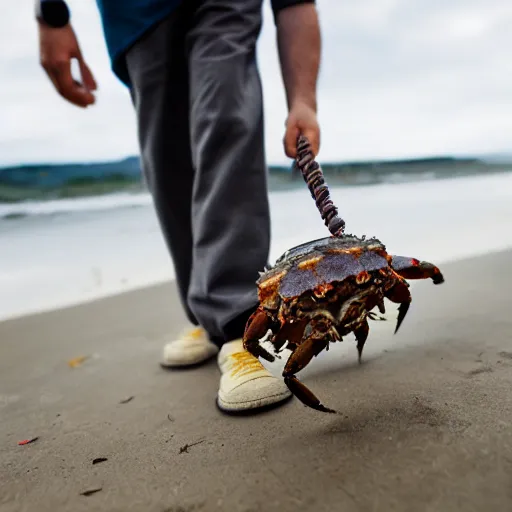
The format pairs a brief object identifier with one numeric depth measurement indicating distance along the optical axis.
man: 1.85
